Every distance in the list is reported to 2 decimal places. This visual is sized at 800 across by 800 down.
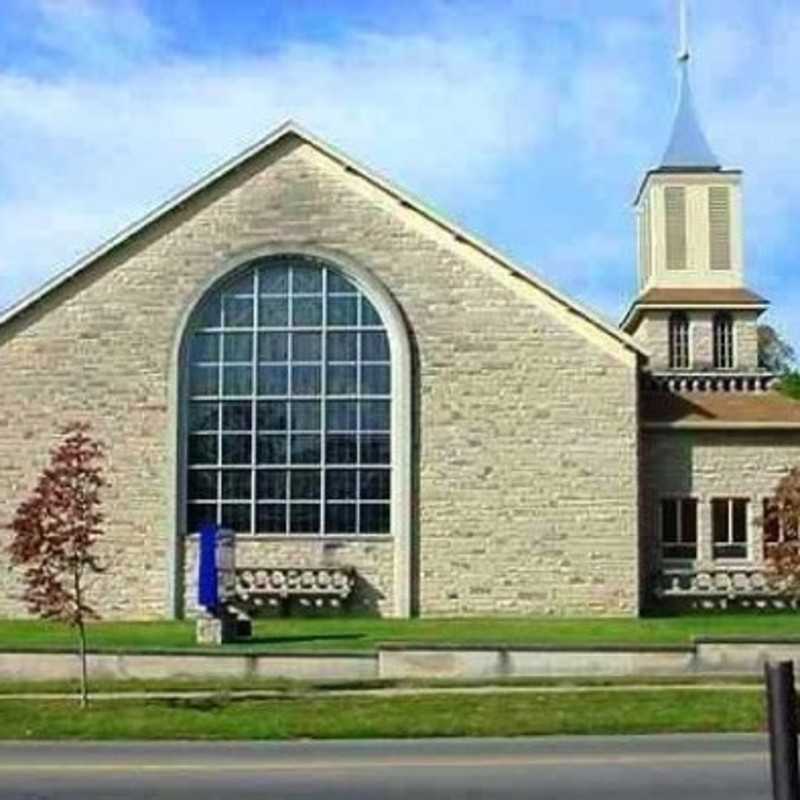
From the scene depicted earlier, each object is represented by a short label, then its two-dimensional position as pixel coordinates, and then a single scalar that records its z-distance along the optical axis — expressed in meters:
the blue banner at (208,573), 30.52
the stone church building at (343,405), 37.66
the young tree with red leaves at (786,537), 26.64
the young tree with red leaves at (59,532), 21.89
